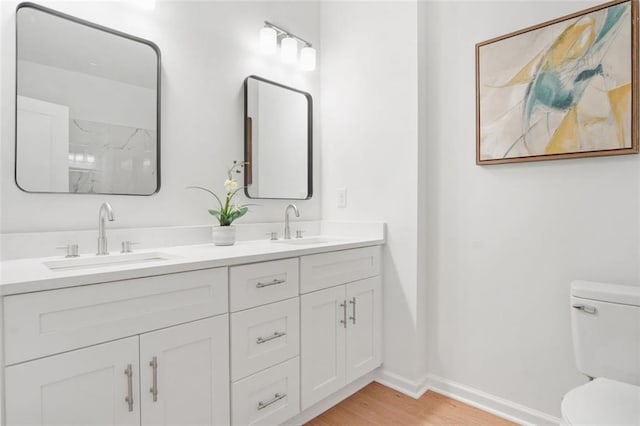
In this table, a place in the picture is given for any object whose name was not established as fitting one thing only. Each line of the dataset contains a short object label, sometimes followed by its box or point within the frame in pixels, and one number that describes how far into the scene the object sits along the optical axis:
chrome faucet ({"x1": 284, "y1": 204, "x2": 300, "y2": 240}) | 2.15
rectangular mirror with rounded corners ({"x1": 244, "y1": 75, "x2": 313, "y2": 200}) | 2.06
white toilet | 1.16
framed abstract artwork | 1.46
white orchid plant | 1.81
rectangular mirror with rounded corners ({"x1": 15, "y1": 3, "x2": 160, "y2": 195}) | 1.34
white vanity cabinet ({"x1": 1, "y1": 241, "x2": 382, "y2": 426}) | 0.94
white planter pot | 1.76
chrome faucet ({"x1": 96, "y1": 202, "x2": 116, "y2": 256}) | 1.41
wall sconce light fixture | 2.08
